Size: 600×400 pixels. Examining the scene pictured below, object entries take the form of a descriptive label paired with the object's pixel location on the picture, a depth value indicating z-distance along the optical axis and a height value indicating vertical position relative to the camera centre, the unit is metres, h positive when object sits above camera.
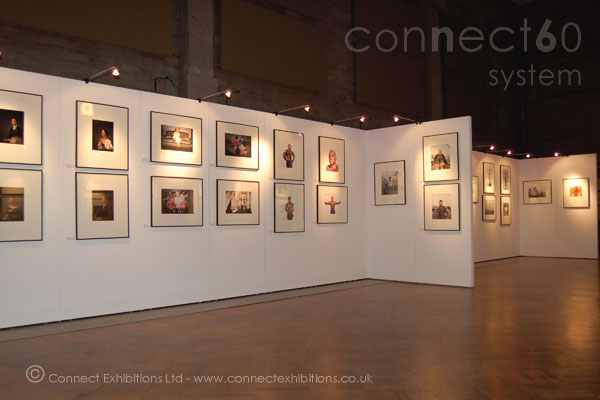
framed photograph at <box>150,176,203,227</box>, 8.91 +0.23
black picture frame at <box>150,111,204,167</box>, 8.85 +1.31
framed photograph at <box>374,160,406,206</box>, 12.20 +0.75
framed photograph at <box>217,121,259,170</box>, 9.84 +1.37
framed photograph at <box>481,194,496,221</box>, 16.73 +0.19
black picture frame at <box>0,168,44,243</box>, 7.57 +0.15
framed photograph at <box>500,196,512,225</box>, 17.69 +0.07
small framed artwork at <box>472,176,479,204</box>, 16.28 +0.77
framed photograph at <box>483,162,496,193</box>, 16.81 +1.19
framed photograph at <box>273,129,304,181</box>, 10.80 +1.28
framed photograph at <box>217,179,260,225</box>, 9.80 +0.23
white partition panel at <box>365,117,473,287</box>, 11.10 -0.36
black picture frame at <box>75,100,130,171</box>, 7.97 +1.21
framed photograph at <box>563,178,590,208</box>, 17.39 +0.68
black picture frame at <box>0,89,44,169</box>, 7.59 +1.32
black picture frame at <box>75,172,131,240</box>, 7.95 -0.04
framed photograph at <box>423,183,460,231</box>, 11.18 +0.14
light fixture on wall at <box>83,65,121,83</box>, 7.60 +2.19
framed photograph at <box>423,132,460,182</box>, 11.26 +1.27
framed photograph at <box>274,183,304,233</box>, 10.82 +0.14
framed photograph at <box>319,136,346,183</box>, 11.80 +1.28
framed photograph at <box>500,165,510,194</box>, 17.64 +1.18
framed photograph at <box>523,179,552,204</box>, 18.12 +0.75
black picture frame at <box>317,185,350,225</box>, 11.69 -0.02
